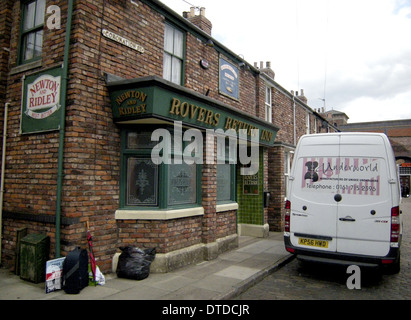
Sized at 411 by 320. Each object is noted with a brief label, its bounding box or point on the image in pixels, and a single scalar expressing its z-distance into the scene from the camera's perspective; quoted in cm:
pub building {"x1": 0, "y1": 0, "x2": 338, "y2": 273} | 524
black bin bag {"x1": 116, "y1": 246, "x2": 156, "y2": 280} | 531
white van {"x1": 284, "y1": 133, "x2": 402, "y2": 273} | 534
